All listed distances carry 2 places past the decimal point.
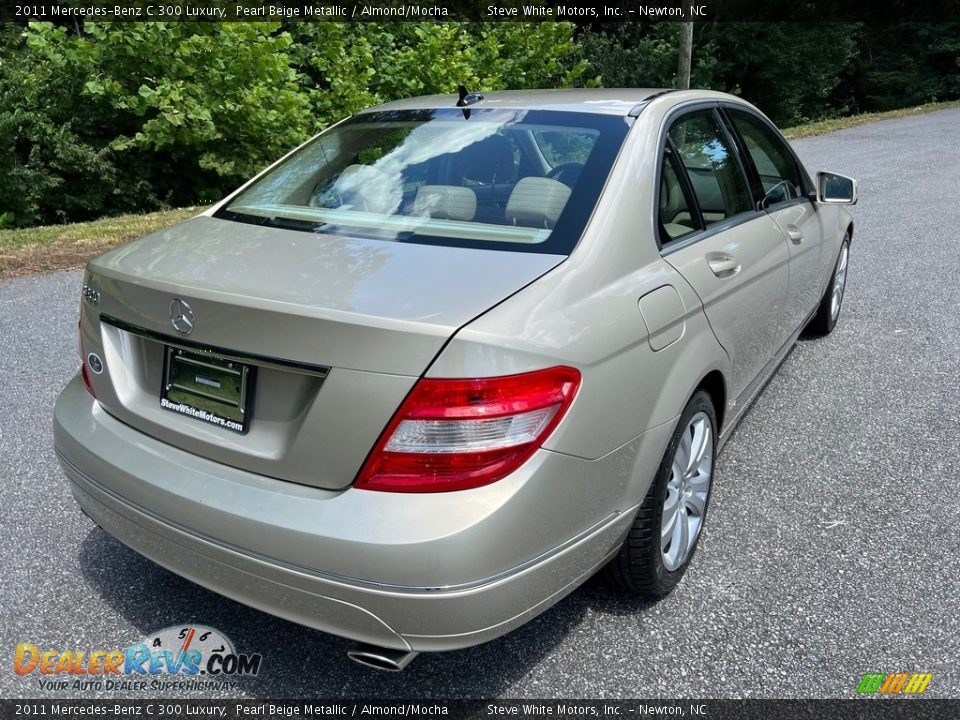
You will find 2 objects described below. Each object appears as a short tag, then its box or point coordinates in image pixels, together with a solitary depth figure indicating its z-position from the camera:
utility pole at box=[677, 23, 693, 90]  18.27
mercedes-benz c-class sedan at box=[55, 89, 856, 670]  1.86
